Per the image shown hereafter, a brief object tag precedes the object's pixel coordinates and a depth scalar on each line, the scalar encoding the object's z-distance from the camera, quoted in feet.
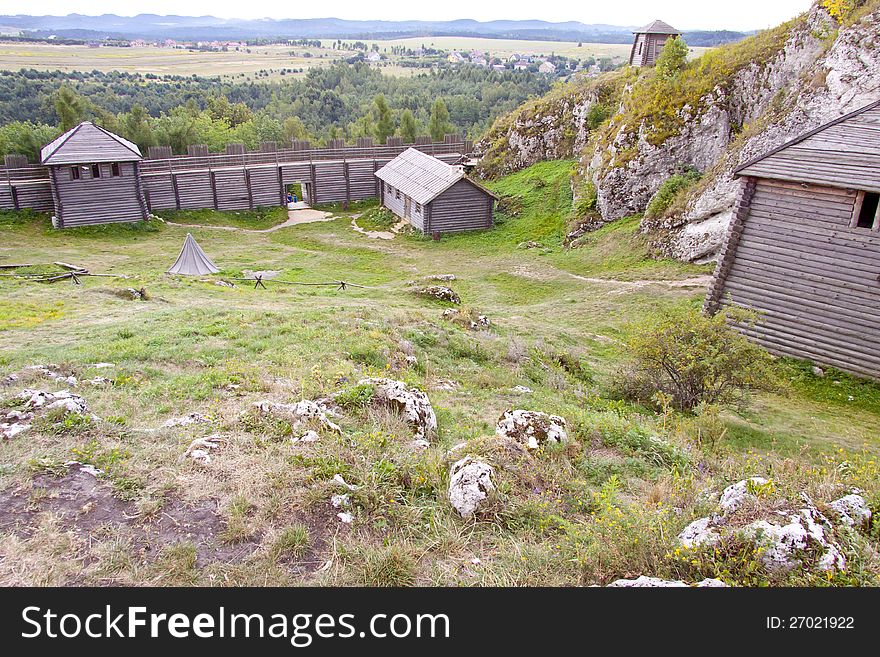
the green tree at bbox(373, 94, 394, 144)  169.89
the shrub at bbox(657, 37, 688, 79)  97.30
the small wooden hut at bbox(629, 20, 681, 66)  130.00
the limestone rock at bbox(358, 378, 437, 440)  28.02
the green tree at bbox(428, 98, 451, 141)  167.43
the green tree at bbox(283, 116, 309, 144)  232.73
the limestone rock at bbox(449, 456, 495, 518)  20.97
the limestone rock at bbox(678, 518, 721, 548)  17.01
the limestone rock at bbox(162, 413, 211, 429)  26.50
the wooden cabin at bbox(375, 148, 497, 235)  109.09
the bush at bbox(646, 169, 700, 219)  86.28
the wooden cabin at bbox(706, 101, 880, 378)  49.49
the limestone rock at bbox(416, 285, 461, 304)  69.31
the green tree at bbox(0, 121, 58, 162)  140.97
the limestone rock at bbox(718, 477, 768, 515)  18.76
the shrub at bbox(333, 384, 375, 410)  28.81
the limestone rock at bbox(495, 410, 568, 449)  26.40
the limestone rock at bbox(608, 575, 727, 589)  15.24
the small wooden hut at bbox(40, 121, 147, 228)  105.60
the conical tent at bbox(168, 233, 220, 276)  79.61
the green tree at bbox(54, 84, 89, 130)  142.92
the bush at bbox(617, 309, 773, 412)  40.50
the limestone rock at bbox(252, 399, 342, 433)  25.97
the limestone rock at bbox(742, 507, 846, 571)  16.08
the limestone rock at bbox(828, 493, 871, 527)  18.30
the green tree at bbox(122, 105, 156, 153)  156.04
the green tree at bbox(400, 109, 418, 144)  161.48
